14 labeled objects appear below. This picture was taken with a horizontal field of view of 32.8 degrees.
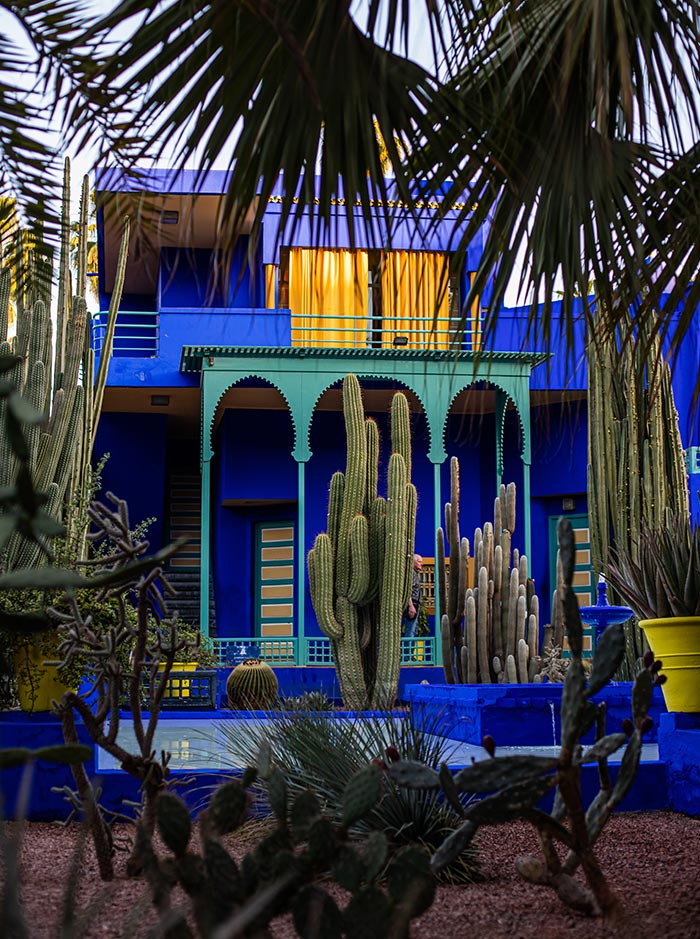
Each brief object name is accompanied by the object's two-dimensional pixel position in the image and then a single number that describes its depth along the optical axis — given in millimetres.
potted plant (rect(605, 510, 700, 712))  5852
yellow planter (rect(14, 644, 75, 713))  6855
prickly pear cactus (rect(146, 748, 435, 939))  2471
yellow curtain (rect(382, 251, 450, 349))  18844
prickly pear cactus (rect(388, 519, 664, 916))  3227
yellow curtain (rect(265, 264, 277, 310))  18417
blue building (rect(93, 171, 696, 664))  16906
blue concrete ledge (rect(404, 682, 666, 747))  8375
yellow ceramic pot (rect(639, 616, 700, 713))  5832
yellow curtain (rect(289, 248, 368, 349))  19188
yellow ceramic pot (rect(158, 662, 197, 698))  13012
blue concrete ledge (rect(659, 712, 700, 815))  5969
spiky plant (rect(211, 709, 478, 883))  5012
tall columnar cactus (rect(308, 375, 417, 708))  12727
